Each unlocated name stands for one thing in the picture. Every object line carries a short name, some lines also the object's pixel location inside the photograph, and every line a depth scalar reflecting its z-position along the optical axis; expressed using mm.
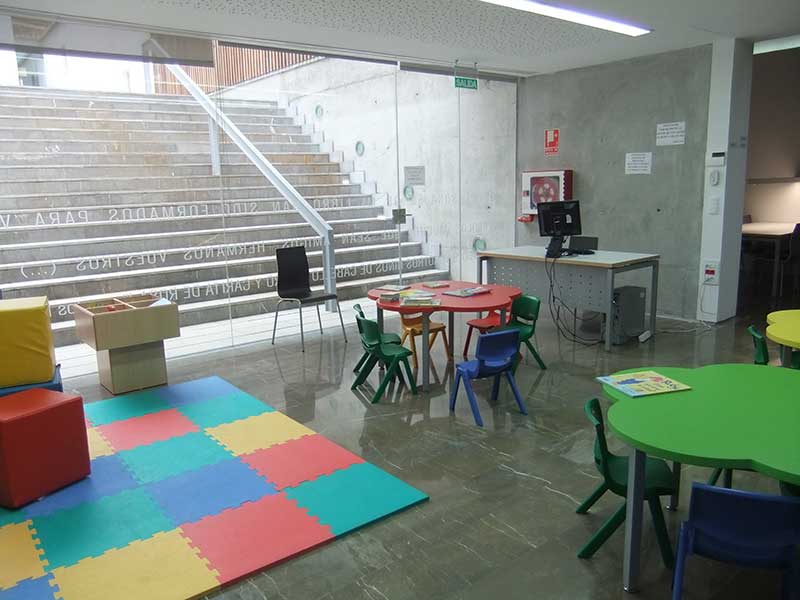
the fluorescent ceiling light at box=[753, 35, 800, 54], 6953
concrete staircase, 6012
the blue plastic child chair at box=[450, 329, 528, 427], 4453
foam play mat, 2834
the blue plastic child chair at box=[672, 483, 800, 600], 2012
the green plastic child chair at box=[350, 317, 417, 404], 4965
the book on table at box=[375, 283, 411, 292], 5829
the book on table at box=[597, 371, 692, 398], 2863
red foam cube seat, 3395
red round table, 5090
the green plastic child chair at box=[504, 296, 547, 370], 5488
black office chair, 6652
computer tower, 6426
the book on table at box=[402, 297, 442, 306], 5145
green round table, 2229
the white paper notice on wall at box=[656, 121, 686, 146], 7176
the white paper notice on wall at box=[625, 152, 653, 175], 7523
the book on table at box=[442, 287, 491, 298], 5551
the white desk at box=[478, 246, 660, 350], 6262
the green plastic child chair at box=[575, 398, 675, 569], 2723
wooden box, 5078
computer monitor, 6770
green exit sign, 7746
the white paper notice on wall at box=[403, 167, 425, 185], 8625
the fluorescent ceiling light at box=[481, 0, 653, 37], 5219
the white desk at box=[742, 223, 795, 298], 8445
